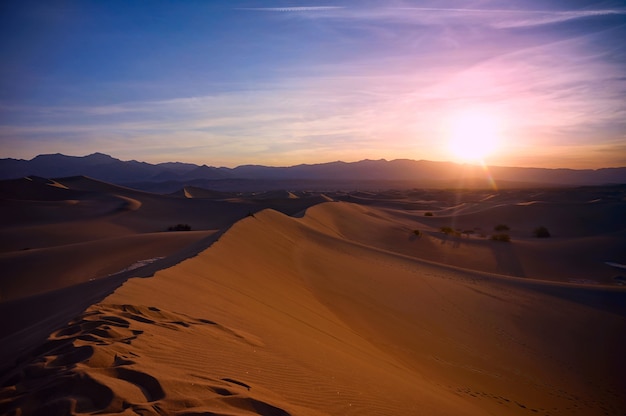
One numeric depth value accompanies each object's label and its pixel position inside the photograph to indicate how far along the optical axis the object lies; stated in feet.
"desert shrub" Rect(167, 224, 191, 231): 85.55
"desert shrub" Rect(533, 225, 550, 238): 92.17
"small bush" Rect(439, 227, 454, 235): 85.56
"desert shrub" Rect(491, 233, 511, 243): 75.87
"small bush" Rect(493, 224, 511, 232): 106.17
